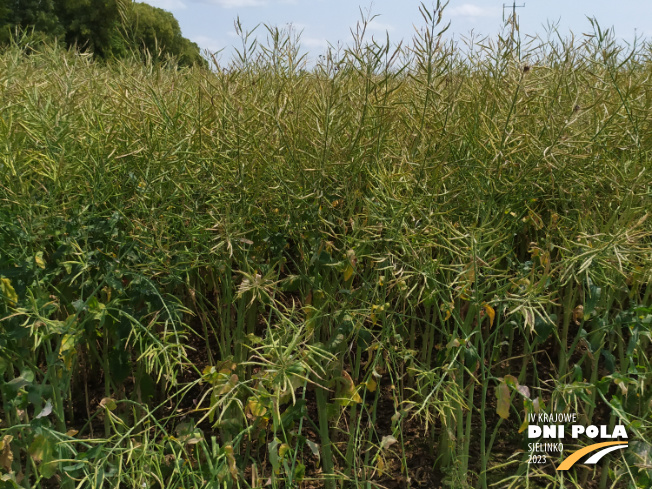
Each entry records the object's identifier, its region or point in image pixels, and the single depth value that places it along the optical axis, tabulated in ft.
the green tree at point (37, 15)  72.69
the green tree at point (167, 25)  87.71
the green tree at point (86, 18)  80.43
